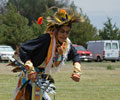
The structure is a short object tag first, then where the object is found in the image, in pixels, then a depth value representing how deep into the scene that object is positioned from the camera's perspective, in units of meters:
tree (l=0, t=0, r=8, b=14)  77.19
